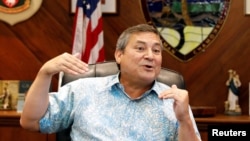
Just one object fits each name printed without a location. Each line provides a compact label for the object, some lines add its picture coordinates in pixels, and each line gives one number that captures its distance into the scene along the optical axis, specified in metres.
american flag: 5.44
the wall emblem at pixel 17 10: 5.91
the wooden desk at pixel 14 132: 5.23
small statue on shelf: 5.48
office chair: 3.76
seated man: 3.33
